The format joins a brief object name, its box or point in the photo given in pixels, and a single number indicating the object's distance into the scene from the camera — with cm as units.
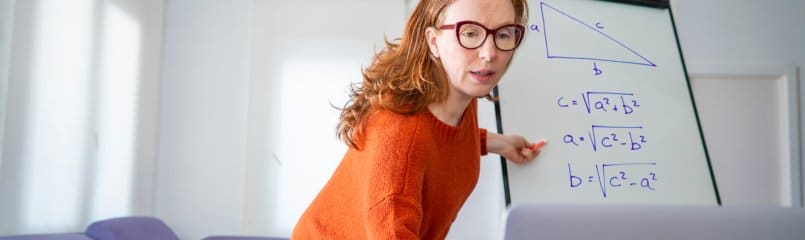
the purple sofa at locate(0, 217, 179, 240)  240
